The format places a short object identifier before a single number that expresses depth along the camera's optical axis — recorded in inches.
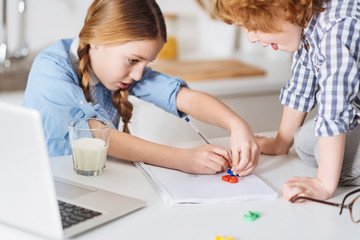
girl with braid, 47.4
